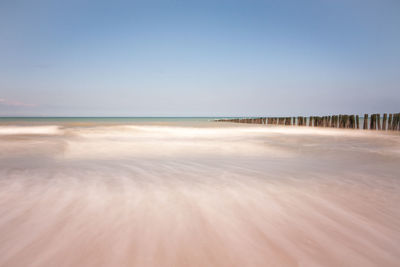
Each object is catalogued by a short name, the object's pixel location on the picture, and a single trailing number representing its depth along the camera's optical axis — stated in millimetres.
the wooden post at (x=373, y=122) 17388
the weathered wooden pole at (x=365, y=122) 18330
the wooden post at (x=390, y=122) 16500
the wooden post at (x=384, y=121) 16828
